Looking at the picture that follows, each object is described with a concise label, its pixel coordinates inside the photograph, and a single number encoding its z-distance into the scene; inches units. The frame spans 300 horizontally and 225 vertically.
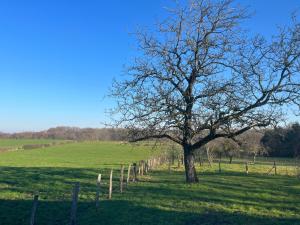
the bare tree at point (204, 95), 564.4
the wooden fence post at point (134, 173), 662.2
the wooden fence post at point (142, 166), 783.3
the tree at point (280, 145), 1916.9
